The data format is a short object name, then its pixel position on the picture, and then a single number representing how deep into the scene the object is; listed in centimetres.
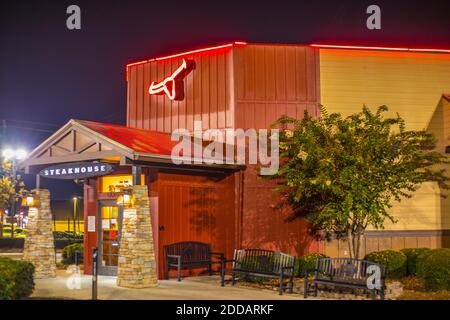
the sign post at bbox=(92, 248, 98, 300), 1224
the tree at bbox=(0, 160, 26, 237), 3762
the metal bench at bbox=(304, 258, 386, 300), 1305
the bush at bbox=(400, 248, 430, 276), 1686
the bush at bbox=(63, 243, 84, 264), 2076
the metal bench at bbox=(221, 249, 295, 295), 1450
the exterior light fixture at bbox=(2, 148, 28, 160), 3442
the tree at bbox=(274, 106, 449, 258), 1488
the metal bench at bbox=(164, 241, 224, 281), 1658
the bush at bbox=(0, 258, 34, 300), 1119
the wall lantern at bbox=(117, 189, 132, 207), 1520
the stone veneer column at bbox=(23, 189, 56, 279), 1730
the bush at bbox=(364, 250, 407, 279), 1638
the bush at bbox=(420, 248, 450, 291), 1415
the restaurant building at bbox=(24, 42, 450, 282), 1706
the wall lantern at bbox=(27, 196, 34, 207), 1783
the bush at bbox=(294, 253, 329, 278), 1631
